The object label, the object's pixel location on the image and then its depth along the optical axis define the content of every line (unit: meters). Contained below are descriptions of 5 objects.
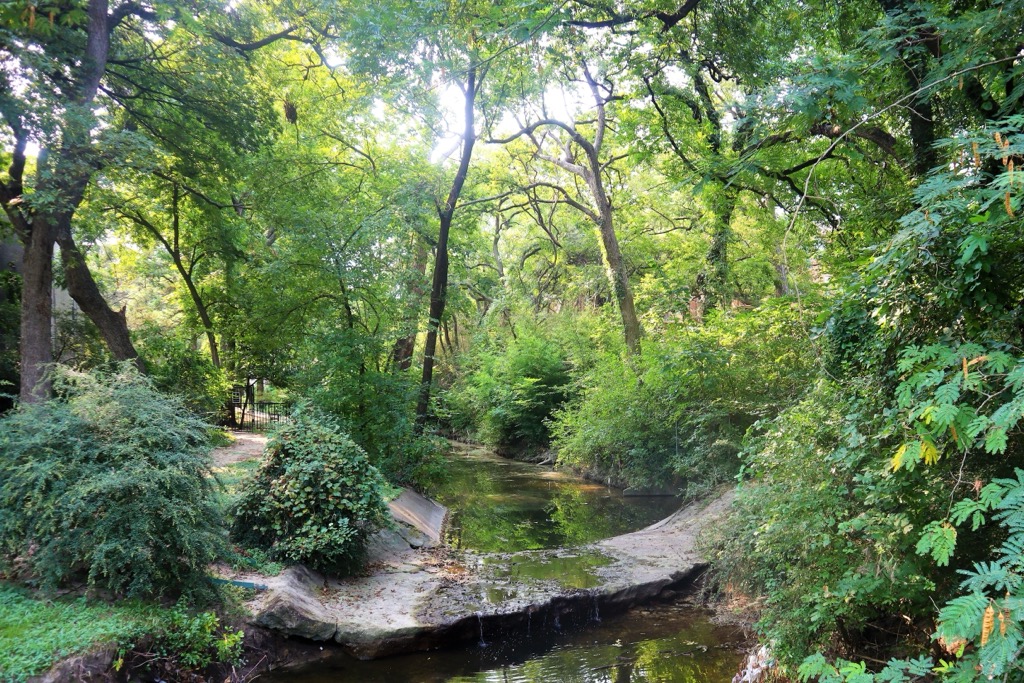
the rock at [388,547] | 8.65
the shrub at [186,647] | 5.20
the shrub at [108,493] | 5.43
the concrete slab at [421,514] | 10.52
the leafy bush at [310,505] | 7.54
